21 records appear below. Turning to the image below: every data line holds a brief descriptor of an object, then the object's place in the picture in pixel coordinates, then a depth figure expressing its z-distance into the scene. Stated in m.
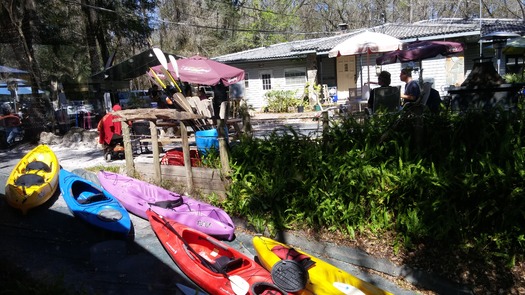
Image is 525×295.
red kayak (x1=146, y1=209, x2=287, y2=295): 3.79
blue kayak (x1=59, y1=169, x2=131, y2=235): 5.31
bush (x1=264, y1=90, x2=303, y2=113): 19.19
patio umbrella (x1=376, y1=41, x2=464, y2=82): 10.45
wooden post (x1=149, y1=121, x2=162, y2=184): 6.75
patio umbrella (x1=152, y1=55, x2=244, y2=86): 10.46
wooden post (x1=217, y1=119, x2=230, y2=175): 5.81
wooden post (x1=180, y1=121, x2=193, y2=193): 6.33
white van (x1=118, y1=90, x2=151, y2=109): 17.54
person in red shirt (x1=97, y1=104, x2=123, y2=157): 9.14
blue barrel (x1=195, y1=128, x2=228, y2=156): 6.47
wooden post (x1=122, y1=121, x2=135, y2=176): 7.12
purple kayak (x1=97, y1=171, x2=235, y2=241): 5.24
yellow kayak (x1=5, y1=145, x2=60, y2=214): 6.12
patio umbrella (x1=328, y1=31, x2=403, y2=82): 10.52
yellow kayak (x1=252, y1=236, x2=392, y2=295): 3.45
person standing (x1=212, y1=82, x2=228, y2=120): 12.52
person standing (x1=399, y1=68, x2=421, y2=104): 7.52
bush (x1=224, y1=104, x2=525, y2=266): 3.97
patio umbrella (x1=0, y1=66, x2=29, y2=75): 13.83
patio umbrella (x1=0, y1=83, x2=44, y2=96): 14.97
